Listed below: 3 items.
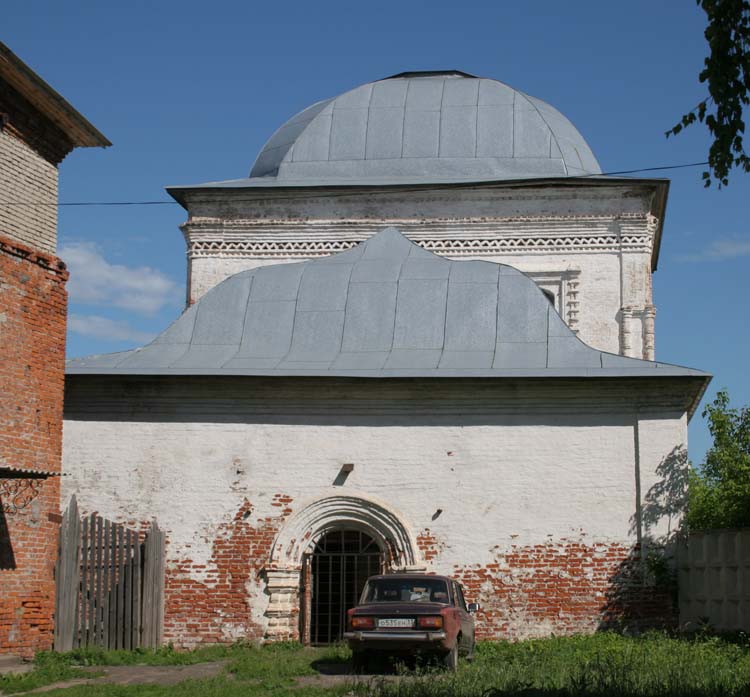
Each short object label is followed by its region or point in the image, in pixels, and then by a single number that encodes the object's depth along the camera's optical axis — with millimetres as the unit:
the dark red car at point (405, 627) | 11266
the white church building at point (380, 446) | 14508
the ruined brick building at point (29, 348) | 12703
